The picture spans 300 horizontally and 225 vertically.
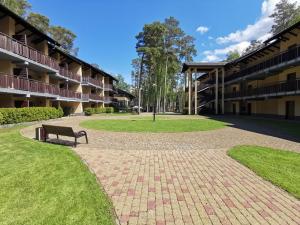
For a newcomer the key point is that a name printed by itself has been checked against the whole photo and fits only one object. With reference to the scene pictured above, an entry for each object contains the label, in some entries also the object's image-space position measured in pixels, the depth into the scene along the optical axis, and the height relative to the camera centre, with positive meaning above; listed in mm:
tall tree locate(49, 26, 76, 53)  50475 +16850
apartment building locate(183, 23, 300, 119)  23381 +3348
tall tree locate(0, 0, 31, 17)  35281 +17232
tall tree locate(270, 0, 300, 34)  45691 +19285
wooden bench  9343 -1170
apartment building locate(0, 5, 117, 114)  18859 +4165
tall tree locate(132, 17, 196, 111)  48856 +13081
